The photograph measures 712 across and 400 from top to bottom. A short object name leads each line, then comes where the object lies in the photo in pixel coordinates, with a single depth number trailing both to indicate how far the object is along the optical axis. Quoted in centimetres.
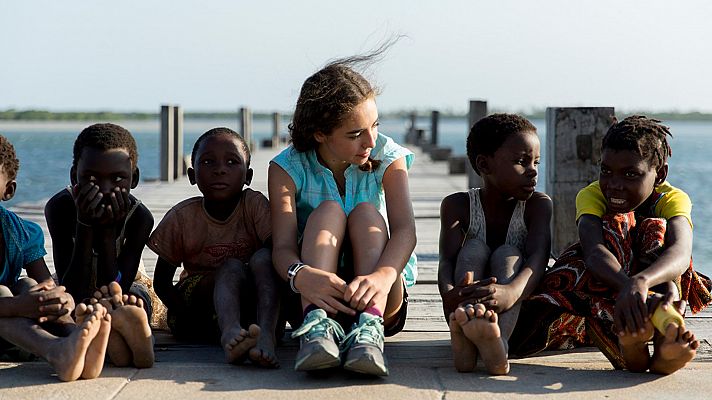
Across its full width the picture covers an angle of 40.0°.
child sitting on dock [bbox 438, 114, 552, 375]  307
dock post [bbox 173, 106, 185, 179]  1154
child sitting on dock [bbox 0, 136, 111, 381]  287
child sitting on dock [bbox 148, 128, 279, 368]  348
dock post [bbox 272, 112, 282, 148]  2576
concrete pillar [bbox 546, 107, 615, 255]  488
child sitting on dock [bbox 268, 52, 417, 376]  299
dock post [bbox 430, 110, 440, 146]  2142
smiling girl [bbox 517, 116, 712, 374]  309
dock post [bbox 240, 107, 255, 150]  1868
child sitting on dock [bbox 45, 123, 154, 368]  337
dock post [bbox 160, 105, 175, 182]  1120
